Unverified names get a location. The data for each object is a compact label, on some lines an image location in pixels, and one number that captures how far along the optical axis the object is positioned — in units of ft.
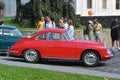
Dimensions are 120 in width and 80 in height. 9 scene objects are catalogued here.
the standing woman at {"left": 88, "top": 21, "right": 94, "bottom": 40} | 95.02
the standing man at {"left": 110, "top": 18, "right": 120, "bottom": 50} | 87.86
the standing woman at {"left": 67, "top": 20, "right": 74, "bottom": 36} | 81.05
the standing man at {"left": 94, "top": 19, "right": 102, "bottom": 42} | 95.31
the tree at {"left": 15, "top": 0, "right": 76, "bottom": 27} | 132.46
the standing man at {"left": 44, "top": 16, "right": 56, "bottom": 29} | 85.64
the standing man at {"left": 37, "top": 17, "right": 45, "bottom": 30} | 89.00
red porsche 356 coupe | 63.77
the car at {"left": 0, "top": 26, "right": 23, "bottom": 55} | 75.10
